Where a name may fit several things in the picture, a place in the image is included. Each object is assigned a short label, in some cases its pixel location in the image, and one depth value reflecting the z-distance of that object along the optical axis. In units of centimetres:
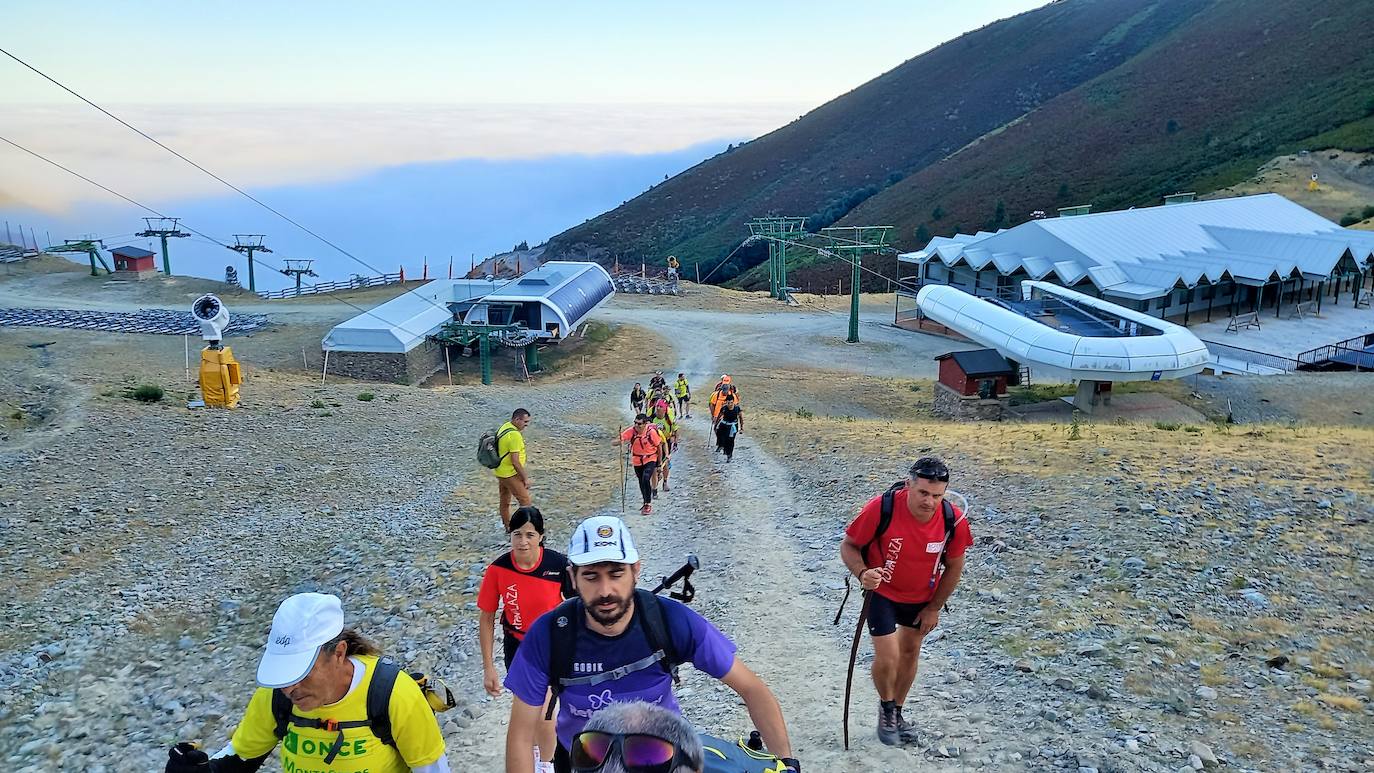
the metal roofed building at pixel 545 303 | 3934
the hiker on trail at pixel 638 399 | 2050
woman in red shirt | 543
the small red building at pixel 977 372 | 2688
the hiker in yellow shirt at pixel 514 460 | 1039
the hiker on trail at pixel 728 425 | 1616
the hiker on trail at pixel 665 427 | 1413
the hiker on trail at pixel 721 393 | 1630
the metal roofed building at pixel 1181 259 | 4103
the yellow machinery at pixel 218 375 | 1947
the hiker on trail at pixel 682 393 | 2088
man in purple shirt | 346
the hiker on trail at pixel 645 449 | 1241
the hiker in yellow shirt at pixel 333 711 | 334
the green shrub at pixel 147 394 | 2009
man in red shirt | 541
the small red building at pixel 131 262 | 5284
